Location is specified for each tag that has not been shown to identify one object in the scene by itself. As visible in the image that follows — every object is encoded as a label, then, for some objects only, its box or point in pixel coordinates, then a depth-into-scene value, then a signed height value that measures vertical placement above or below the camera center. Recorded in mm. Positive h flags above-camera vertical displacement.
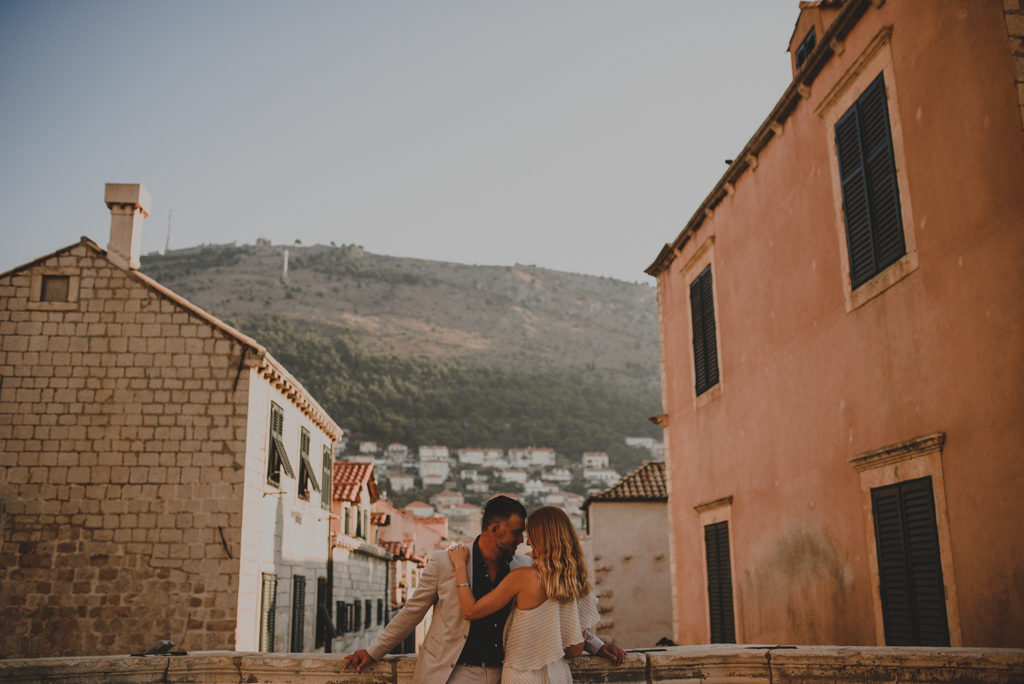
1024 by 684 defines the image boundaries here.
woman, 4320 -195
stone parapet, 4848 -627
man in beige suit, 4574 -242
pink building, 6367 +2049
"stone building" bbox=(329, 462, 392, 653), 22234 +5
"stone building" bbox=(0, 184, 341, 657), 13844 +1748
